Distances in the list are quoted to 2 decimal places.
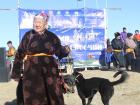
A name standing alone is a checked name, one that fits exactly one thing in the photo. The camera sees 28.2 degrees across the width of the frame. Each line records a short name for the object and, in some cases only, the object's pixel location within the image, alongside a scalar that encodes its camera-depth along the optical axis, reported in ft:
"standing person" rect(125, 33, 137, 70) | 34.99
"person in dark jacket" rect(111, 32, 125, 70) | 35.67
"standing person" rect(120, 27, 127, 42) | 35.83
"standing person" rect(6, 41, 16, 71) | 36.19
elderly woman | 12.78
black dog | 19.81
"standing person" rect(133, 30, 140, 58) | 36.32
